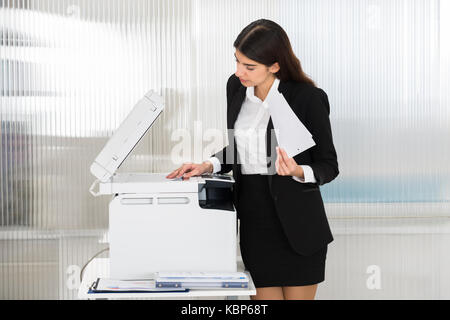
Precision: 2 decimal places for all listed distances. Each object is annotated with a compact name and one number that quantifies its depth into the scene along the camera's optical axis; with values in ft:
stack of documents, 11.52
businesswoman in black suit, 12.15
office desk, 11.39
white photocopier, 11.71
